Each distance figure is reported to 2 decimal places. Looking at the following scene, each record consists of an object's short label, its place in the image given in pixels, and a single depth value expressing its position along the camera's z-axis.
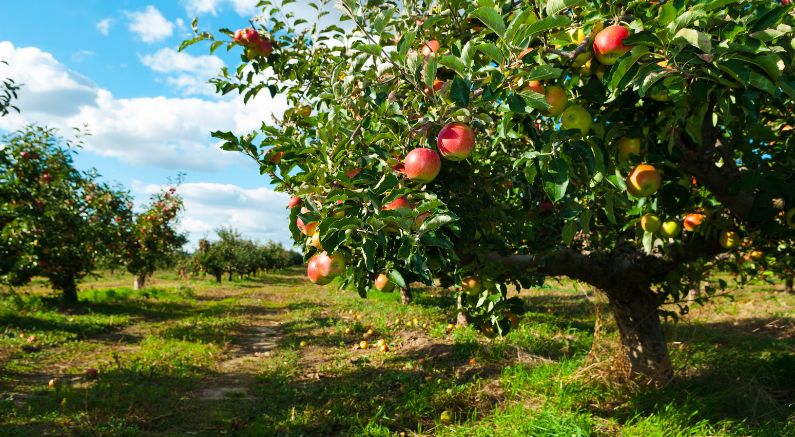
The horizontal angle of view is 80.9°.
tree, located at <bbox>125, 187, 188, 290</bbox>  14.64
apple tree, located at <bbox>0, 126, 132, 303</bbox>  9.43
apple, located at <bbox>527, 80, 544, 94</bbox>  1.84
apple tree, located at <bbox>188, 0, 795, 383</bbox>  1.58
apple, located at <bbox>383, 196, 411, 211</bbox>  1.83
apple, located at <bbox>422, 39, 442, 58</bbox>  2.43
